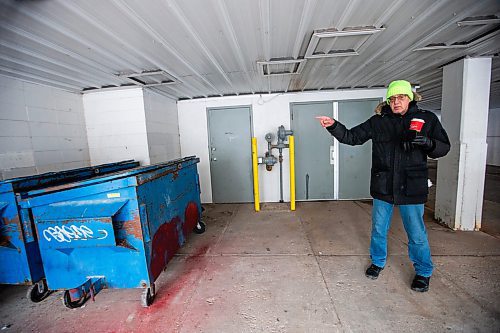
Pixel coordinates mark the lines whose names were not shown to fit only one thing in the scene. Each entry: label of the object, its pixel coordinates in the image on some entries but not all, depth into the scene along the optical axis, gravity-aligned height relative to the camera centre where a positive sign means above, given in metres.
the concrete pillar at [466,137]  2.96 -0.12
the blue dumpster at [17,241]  1.77 -0.75
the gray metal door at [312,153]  4.77 -0.37
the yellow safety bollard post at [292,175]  4.23 -0.75
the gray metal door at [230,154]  4.90 -0.31
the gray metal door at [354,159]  4.69 -0.56
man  1.83 -0.30
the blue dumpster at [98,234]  1.68 -0.69
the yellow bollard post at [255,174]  4.20 -0.70
